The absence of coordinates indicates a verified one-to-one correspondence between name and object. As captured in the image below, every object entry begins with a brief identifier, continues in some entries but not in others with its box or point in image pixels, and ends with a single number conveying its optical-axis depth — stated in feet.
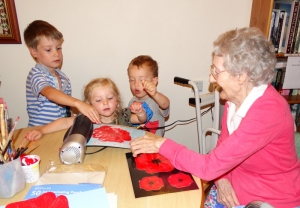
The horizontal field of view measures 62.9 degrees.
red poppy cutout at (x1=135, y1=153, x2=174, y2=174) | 3.38
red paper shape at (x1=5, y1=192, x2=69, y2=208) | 2.42
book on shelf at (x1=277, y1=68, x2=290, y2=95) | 6.59
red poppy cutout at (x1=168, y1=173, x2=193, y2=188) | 3.08
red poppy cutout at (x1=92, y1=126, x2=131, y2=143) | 4.06
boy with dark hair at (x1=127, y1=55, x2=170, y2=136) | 5.76
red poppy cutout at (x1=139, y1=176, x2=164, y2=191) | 3.01
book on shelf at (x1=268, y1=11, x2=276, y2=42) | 6.00
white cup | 3.05
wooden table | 2.78
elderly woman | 2.96
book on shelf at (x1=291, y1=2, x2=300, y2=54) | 5.99
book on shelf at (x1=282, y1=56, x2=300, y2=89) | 6.37
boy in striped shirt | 5.39
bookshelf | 5.76
